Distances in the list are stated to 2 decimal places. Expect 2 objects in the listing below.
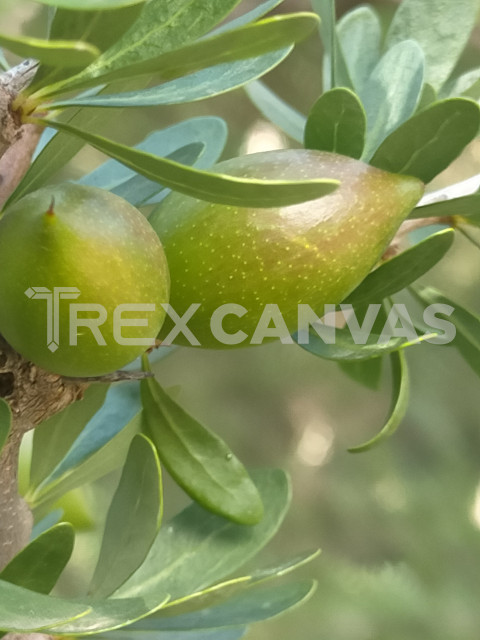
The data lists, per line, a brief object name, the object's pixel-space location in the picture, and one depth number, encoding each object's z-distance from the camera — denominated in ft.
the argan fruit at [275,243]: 0.64
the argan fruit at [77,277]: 0.60
